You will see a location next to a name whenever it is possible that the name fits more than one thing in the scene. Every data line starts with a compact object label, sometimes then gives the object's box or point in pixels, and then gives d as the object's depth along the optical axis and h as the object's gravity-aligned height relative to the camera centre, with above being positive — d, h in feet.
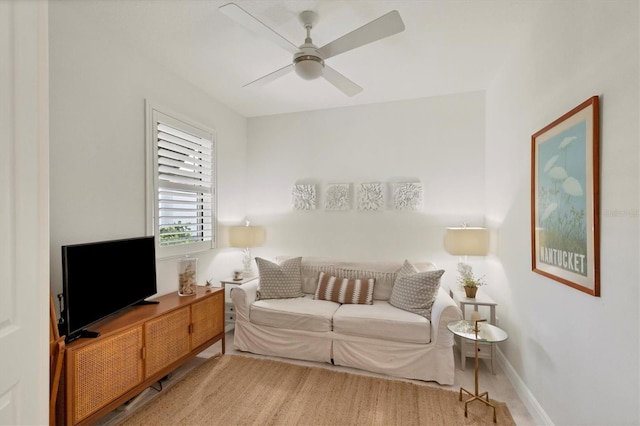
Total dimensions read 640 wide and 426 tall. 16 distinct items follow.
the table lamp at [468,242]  9.59 -1.02
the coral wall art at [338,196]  12.17 +0.69
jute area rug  6.47 -4.62
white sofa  7.97 -3.51
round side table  6.59 -2.90
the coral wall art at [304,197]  12.55 +0.70
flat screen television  5.64 -1.48
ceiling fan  5.42 +3.60
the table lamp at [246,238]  11.95 -1.01
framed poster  4.65 +0.23
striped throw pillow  9.89 -2.69
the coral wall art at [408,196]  11.35 +0.64
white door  2.84 +0.01
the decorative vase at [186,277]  8.75 -1.93
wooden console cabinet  5.43 -3.13
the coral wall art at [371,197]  11.76 +0.64
